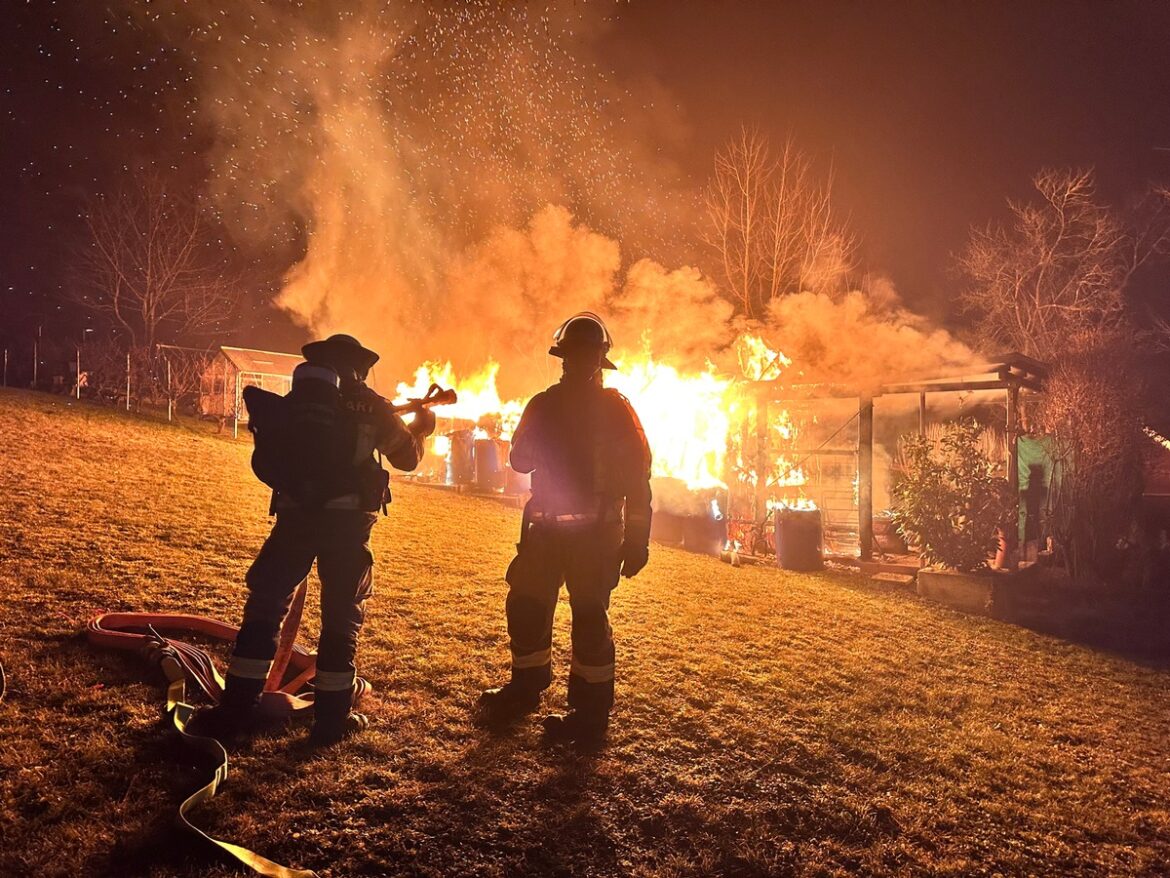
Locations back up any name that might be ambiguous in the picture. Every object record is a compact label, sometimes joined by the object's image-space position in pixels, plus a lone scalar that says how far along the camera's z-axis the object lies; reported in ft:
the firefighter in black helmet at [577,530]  12.66
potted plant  31.45
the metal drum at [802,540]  37.99
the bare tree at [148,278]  97.40
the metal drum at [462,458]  70.13
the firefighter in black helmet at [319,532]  10.98
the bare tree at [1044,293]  84.48
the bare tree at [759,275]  65.16
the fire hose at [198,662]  11.00
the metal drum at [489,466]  67.10
